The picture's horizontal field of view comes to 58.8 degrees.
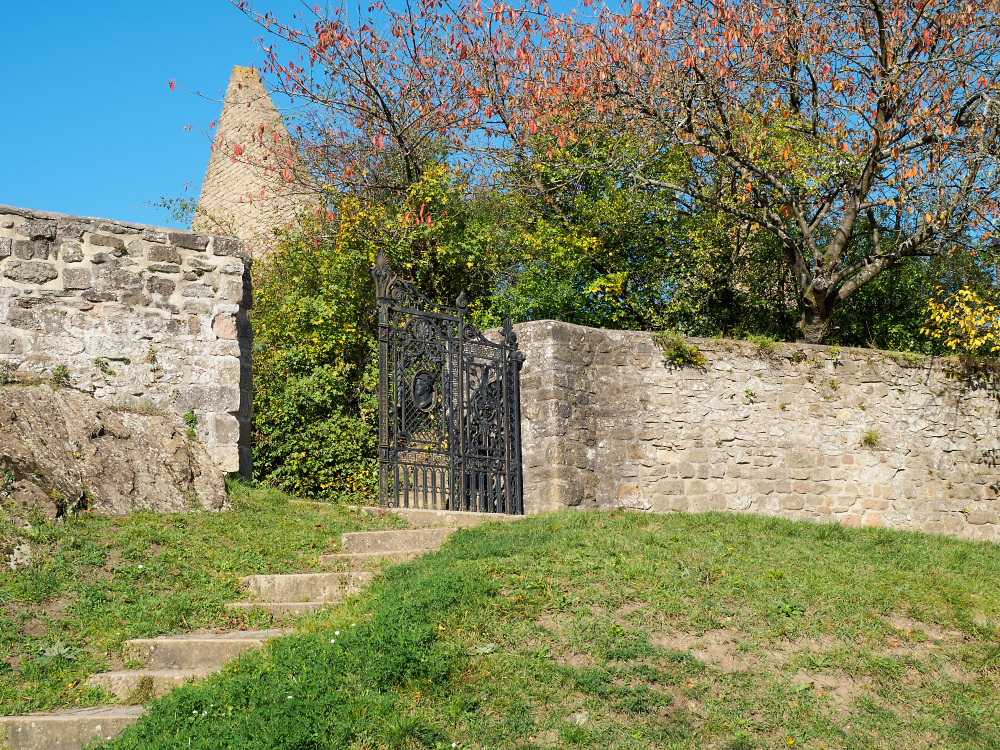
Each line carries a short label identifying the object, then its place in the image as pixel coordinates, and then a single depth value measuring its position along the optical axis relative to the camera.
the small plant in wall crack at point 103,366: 7.61
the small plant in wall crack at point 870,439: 10.08
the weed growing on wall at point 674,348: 9.45
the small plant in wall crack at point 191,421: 7.83
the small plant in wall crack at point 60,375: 7.44
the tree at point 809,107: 10.67
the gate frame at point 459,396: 8.50
